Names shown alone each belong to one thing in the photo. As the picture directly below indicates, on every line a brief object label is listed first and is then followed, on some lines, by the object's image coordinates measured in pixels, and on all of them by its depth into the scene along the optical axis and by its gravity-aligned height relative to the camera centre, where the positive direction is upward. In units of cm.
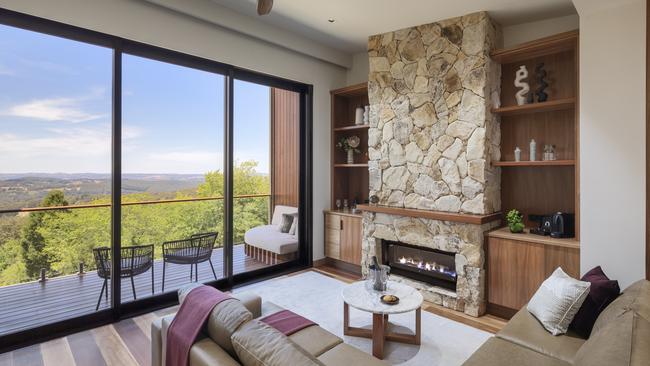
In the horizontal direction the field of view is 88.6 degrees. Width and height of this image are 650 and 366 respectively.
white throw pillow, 218 -80
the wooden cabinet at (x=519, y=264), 307 -77
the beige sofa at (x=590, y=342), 135 -79
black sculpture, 350 +108
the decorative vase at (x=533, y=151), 358 +36
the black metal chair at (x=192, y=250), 393 -79
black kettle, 323 -40
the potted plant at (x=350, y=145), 528 +65
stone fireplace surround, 362 +52
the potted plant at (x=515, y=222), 351 -39
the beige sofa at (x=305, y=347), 147 -95
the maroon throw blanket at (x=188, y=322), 159 -69
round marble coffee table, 262 -96
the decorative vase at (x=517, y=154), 372 +35
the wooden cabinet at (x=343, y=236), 482 -77
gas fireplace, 392 -98
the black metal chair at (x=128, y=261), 333 -79
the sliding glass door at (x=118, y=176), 301 +11
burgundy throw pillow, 212 -77
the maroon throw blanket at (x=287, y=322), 217 -93
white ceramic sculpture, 363 +111
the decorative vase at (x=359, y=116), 509 +106
